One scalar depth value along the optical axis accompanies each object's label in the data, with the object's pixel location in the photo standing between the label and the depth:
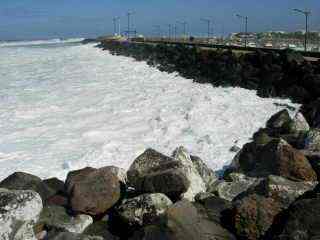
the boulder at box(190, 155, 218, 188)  4.64
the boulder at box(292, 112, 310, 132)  6.22
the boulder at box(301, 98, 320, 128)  6.76
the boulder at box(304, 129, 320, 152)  4.98
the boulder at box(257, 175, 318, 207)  3.33
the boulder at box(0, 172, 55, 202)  4.24
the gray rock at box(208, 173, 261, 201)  3.94
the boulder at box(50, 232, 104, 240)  3.10
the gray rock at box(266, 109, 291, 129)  6.75
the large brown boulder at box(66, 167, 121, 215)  3.81
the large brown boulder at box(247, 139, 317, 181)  4.09
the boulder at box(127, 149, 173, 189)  4.28
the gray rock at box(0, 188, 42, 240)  3.13
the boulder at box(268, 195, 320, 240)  2.73
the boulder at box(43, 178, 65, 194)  4.47
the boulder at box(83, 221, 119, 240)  3.64
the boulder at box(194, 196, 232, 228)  3.36
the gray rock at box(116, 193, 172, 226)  3.56
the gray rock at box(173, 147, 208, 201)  3.98
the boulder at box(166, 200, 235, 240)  2.99
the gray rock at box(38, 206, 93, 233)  3.61
